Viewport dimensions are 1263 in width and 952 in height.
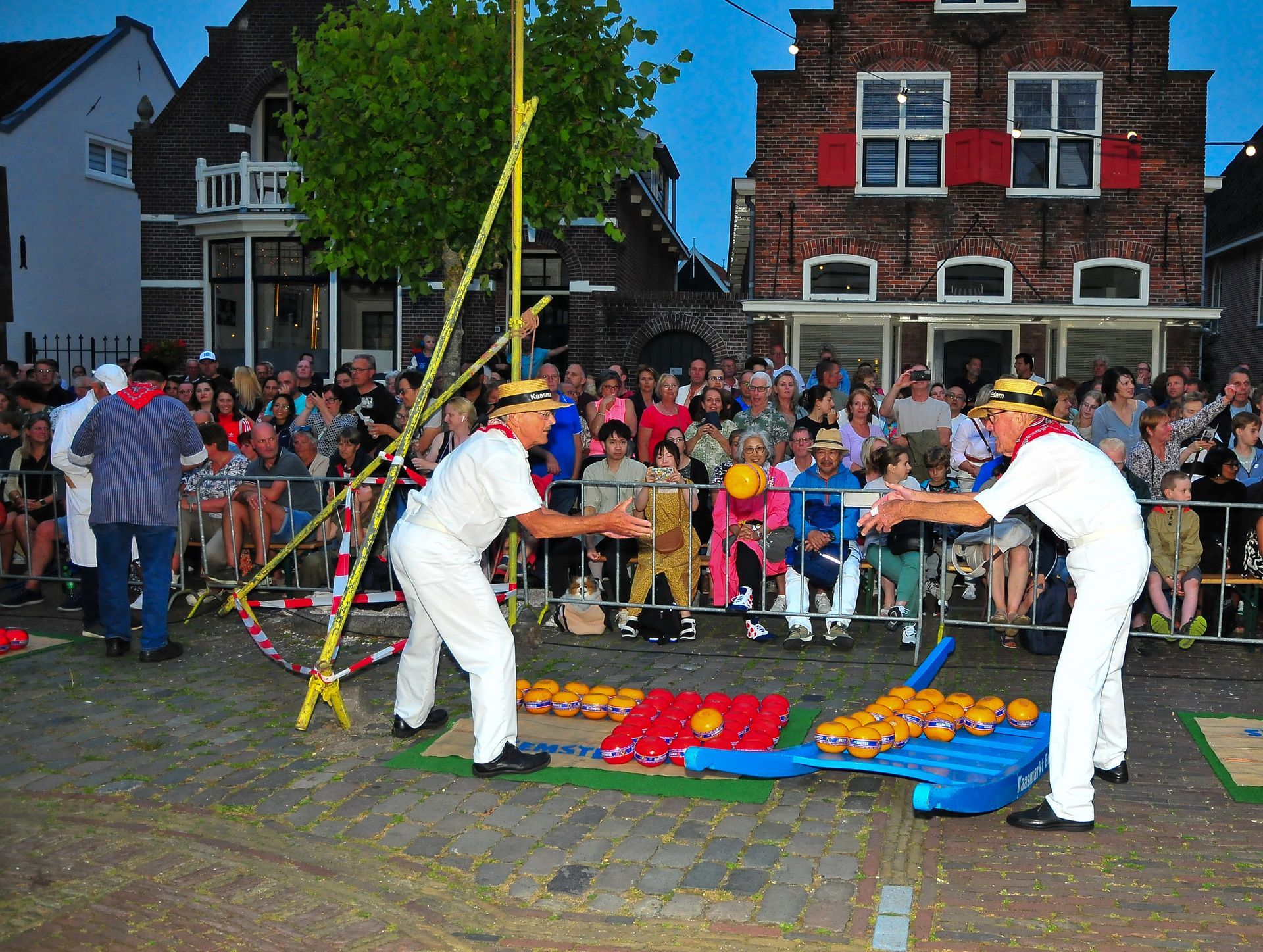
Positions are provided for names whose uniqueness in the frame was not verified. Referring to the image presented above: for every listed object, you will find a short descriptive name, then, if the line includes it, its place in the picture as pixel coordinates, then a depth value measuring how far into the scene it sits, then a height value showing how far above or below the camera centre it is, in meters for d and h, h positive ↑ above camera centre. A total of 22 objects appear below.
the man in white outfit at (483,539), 6.13 -0.77
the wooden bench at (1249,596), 9.20 -1.55
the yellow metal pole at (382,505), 6.88 -0.69
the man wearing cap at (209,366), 14.62 +0.33
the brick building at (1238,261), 29.78 +3.80
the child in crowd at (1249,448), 9.81 -0.38
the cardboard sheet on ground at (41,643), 8.80 -1.96
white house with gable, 27.33 +5.05
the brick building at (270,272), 22.23 +2.42
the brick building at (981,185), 19.88 +3.69
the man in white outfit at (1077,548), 5.57 -0.71
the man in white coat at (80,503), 9.44 -0.92
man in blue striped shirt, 8.48 -0.71
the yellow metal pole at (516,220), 7.41 +1.12
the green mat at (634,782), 6.07 -2.03
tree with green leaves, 9.77 +2.37
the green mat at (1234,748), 6.18 -1.99
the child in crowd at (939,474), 9.66 -0.62
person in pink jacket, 9.38 -1.18
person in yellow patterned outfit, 9.40 -1.17
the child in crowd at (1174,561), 9.12 -1.23
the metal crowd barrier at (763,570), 8.96 -1.38
